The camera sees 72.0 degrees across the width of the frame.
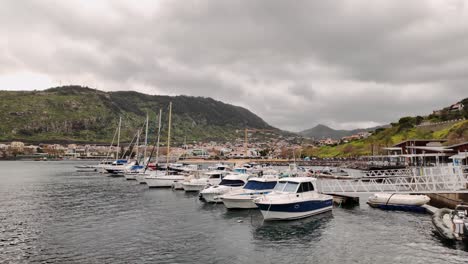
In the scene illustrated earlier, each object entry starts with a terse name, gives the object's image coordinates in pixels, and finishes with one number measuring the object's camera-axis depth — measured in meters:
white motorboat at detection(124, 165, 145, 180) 85.79
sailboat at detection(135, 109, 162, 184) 74.86
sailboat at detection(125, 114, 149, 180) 85.75
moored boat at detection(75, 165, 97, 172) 130.27
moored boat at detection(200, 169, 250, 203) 43.69
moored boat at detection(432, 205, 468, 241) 23.58
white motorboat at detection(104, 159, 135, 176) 105.24
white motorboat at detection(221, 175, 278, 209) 37.59
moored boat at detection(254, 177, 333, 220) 31.03
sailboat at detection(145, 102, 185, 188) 63.56
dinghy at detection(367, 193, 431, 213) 35.97
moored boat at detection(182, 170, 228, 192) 56.38
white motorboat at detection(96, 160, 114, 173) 118.00
